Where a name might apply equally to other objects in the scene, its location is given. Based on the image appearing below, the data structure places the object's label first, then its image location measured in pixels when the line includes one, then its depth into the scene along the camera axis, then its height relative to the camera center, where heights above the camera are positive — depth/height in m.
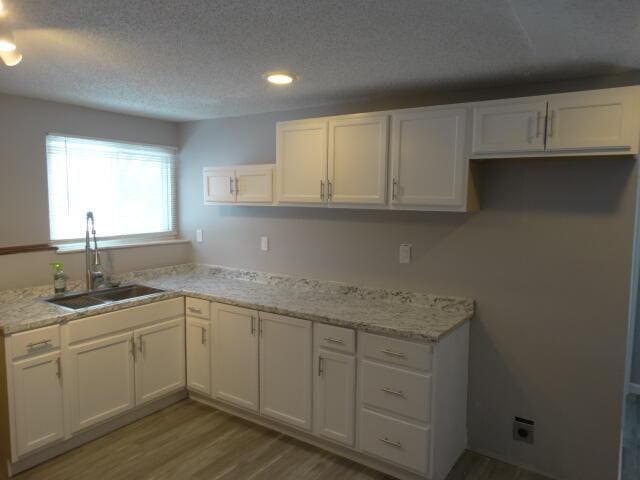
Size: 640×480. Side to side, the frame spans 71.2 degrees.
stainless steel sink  3.12 -0.67
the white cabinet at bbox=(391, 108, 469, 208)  2.53 +0.30
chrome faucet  3.37 -0.43
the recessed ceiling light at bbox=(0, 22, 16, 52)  1.61 +0.61
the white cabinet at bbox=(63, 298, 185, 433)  2.81 -1.05
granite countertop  2.57 -0.65
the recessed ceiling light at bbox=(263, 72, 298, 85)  2.46 +0.73
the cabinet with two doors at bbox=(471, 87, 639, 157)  2.10 +0.42
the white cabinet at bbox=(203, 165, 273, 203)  3.39 +0.19
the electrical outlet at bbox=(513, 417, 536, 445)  2.68 -1.33
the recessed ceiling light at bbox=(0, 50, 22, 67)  1.72 +0.58
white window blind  3.41 +0.16
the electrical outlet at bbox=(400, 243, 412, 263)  3.01 -0.30
